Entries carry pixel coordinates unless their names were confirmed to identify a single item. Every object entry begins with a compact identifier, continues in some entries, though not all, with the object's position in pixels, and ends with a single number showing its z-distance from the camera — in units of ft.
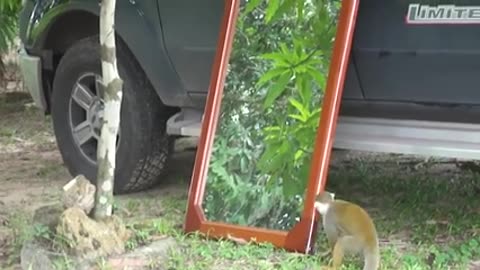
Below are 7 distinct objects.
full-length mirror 13.57
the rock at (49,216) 13.39
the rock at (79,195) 13.39
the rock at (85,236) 12.86
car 13.84
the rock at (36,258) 12.69
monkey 12.35
